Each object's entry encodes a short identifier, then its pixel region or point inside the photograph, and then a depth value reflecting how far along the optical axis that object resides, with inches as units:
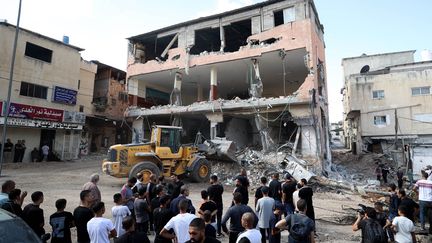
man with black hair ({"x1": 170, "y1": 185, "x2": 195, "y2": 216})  170.8
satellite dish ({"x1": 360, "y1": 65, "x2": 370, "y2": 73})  1056.9
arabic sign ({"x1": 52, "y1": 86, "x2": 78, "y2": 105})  749.3
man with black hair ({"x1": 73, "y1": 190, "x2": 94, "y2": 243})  137.0
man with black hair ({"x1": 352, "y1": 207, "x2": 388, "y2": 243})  132.0
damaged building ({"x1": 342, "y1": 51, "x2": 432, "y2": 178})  795.4
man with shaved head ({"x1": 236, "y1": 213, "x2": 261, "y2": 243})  113.7
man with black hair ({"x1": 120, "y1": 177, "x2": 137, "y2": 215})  204.8
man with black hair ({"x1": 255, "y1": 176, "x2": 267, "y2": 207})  215.4
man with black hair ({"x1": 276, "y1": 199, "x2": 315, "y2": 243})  129.3
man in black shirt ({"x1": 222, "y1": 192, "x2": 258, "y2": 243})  158.6
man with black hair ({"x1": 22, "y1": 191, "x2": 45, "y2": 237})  140.1
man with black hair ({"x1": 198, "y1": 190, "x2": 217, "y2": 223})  160.4
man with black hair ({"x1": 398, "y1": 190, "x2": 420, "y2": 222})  156.9
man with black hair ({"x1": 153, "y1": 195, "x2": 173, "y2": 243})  150.5
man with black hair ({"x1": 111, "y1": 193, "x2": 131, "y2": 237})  162.6
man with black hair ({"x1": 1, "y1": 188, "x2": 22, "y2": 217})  148.6
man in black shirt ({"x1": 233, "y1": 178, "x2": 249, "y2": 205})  229.9
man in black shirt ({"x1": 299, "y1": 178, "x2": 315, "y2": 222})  209.0
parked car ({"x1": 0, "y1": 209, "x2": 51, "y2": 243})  105.0
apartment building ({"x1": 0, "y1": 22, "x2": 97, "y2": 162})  658.2
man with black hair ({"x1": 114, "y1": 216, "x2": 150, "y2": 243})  106.7
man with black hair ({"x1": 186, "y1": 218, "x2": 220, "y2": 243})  91.7
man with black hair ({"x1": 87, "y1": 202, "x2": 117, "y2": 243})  126.7
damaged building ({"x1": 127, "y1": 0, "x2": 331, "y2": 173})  610.5
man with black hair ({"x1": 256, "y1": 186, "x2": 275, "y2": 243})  181.0
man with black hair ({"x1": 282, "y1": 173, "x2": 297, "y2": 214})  224.0
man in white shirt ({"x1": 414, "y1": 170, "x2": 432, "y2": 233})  237.4
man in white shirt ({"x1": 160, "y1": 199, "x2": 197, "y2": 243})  128.1
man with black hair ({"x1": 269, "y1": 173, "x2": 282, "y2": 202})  236.4
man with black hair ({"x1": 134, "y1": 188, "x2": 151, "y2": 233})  186.5
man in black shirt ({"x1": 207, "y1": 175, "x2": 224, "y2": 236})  216.7
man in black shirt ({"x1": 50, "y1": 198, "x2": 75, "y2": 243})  134.3
